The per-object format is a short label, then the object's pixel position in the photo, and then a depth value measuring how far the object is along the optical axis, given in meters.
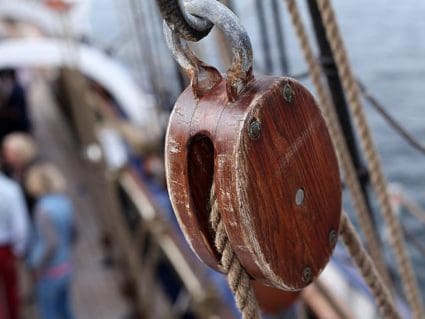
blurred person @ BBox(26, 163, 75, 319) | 3.64
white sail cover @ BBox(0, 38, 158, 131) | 7.80
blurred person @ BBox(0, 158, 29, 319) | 3.42
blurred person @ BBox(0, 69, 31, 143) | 6.64
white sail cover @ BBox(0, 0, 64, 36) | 10.59
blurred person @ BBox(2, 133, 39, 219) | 4.26
